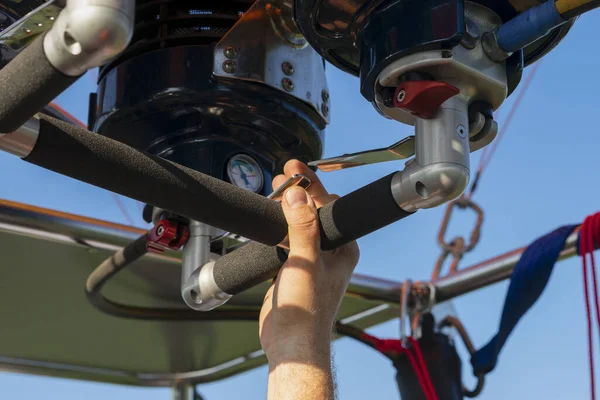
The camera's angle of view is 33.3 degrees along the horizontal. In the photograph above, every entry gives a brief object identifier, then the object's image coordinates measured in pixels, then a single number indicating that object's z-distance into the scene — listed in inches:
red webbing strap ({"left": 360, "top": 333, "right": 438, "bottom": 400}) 46.1
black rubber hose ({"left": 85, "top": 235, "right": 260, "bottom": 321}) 38.9
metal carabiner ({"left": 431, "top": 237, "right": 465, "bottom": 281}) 55.1
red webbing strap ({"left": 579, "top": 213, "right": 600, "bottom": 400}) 38.3
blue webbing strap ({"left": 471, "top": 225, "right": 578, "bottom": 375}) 42.1
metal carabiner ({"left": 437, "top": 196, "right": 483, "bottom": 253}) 57.7
